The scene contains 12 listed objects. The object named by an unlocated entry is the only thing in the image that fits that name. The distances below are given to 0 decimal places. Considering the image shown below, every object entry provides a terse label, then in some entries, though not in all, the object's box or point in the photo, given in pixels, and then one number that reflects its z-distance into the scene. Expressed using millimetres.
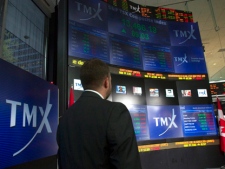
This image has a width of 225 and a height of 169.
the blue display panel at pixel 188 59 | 3176
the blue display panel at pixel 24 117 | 1167
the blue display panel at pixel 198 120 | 2902
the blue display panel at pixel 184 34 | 3311
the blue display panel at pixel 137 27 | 2842
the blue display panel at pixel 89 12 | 2418
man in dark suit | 783
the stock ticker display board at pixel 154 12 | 3067
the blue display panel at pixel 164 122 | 2719
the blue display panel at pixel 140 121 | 2584
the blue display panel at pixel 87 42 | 2305
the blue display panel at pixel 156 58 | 2988
